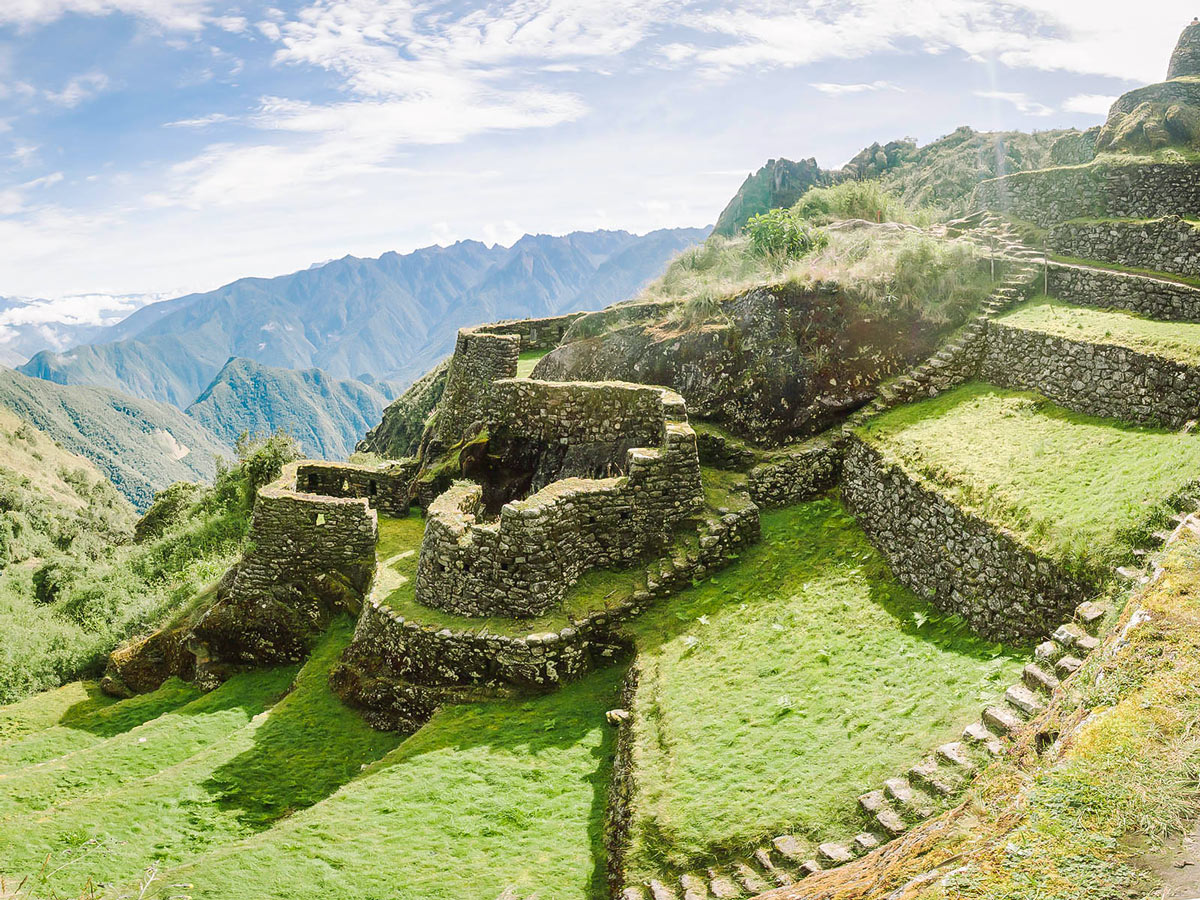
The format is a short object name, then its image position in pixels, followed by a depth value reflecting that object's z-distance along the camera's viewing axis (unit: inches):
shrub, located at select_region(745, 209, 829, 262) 866.8
